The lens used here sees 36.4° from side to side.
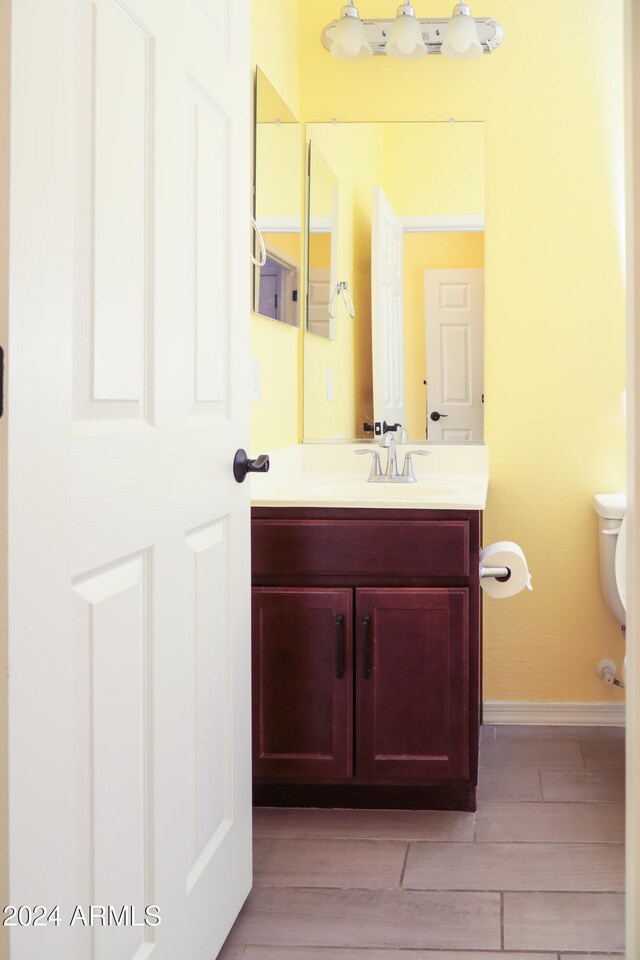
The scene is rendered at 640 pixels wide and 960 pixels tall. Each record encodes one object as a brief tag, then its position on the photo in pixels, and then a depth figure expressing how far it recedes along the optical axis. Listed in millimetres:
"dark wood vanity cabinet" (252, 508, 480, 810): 2416
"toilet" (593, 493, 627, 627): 2978
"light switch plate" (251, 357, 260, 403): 2701
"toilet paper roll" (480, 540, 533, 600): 2574
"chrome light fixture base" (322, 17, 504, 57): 3090
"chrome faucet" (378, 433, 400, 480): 3014
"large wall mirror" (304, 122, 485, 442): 3152
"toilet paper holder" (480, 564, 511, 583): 2574
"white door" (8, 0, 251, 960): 1040
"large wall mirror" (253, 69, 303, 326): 2723
